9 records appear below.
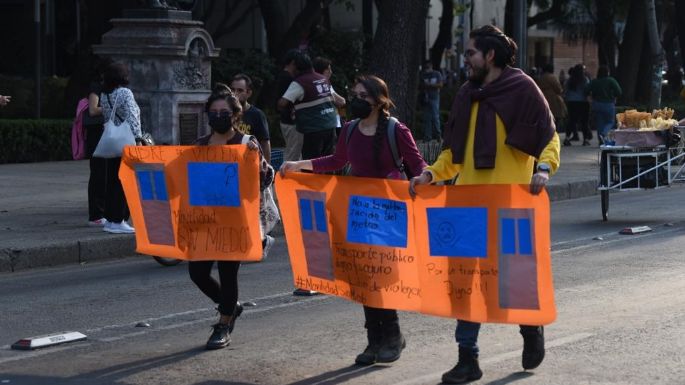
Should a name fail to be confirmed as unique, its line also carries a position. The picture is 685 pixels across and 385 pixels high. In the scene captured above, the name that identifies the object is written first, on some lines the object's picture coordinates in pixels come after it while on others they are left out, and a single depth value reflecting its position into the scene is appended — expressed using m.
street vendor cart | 15.45
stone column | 16.59
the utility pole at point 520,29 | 23.42
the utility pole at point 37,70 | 25.16
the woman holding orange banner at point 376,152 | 7.73
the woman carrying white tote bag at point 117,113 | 13.71
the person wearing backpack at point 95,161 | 14.15
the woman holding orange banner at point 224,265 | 8.28
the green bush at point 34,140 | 21.98
